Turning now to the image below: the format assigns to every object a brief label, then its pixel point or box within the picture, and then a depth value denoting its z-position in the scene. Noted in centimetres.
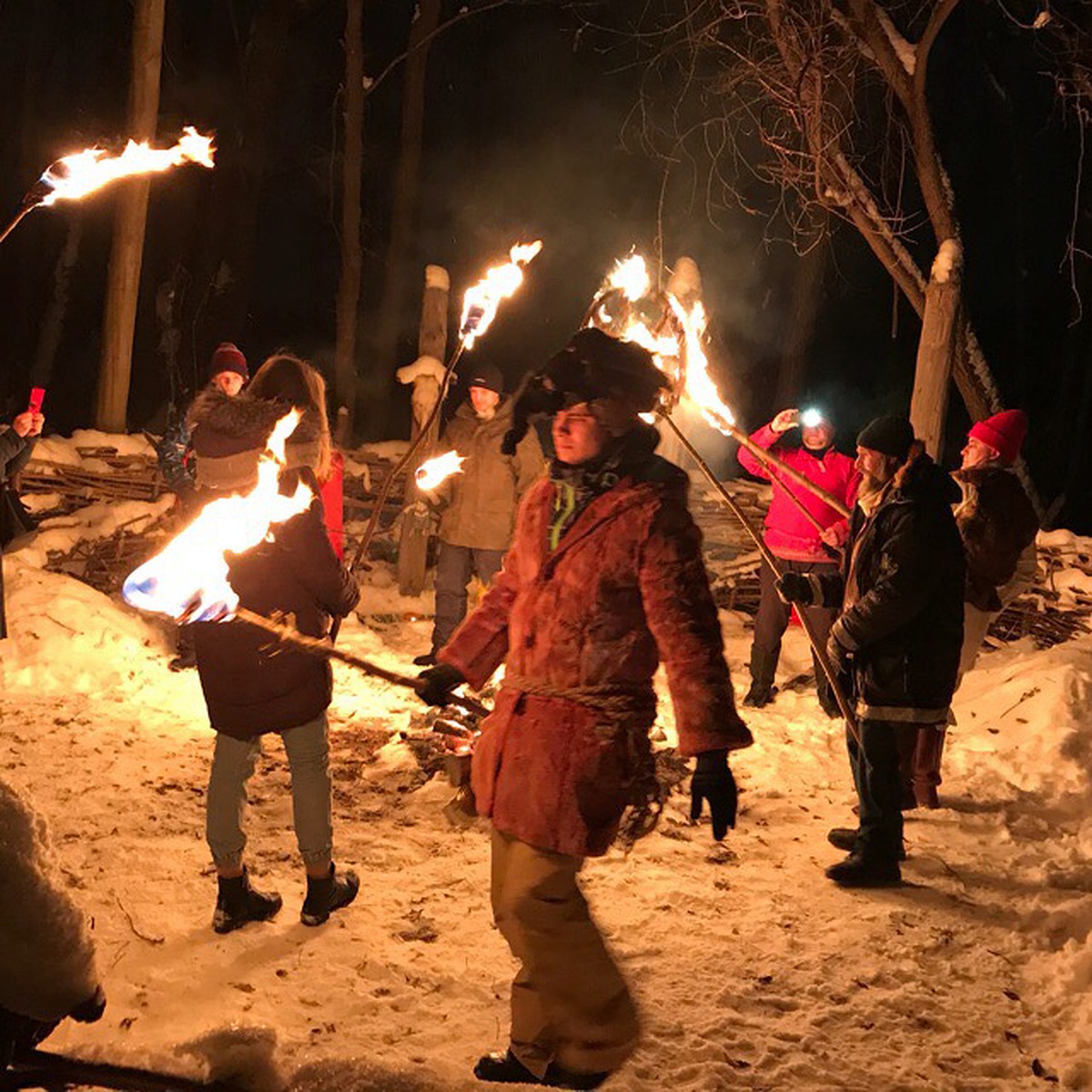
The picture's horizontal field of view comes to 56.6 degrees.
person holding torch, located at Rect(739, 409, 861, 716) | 771
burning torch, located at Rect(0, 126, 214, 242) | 509
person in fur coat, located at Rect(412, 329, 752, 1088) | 312
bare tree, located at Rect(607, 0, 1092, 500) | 789
